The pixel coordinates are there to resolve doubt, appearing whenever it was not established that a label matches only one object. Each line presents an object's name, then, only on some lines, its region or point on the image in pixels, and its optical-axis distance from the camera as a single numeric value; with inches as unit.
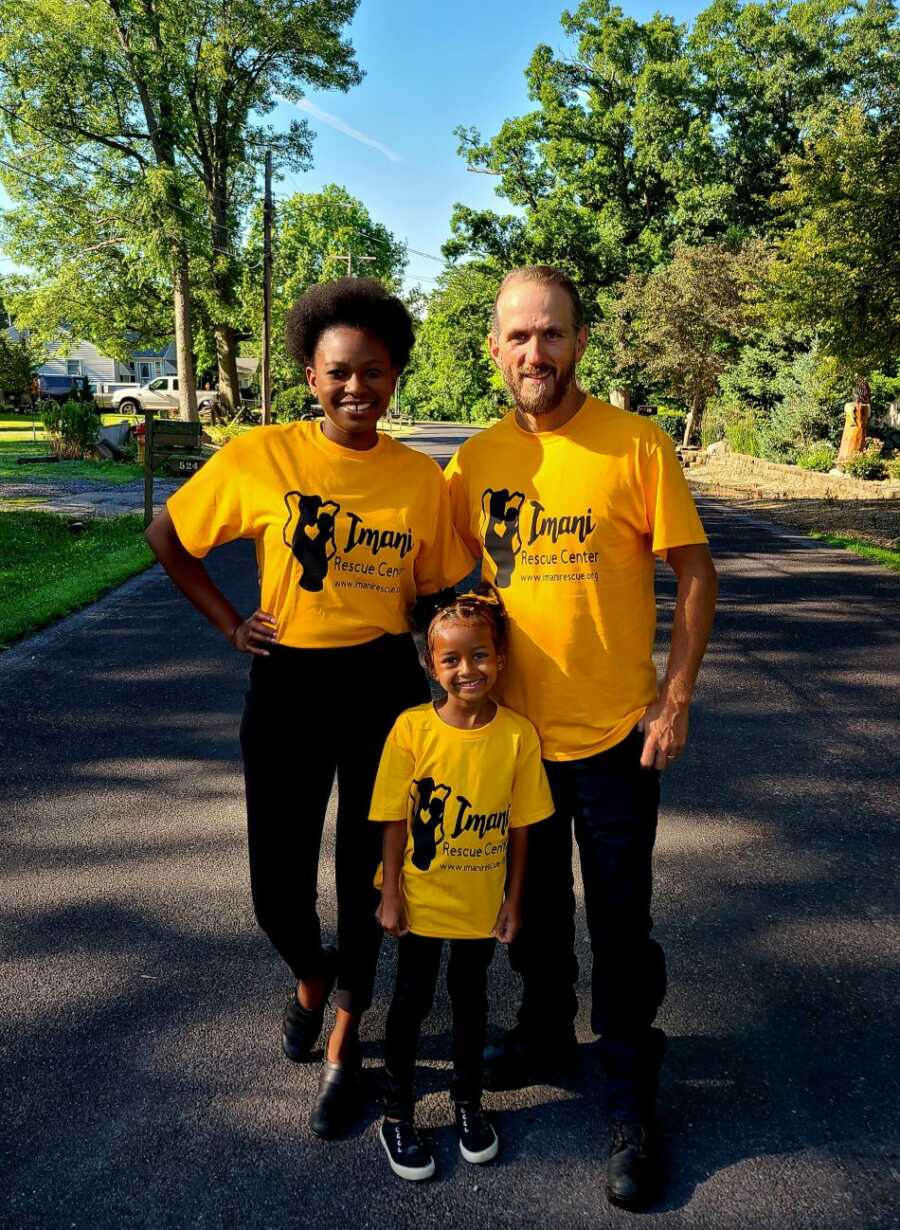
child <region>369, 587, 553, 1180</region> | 90.4
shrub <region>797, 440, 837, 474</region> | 871.7
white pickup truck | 1782.7
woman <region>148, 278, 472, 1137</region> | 93.5
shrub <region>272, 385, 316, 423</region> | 1491.1
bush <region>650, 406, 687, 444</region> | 1594.5
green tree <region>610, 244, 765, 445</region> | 1069.8
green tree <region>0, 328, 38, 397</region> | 1582.2
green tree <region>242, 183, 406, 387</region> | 1501.0
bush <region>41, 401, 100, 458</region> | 882.1
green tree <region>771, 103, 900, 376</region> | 480.1
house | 2965.1
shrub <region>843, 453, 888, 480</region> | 802.8
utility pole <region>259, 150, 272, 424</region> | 1063.0
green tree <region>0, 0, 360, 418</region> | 1004.6
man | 89.8
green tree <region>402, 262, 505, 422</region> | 1775.3
